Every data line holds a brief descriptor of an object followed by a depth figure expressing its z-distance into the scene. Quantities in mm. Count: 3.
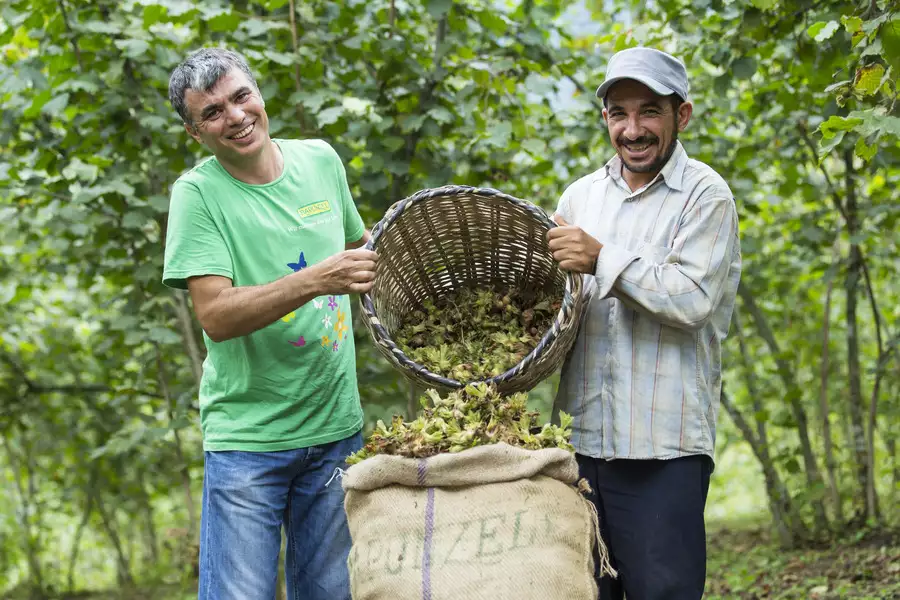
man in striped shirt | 2043
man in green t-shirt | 2195
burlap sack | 1784
